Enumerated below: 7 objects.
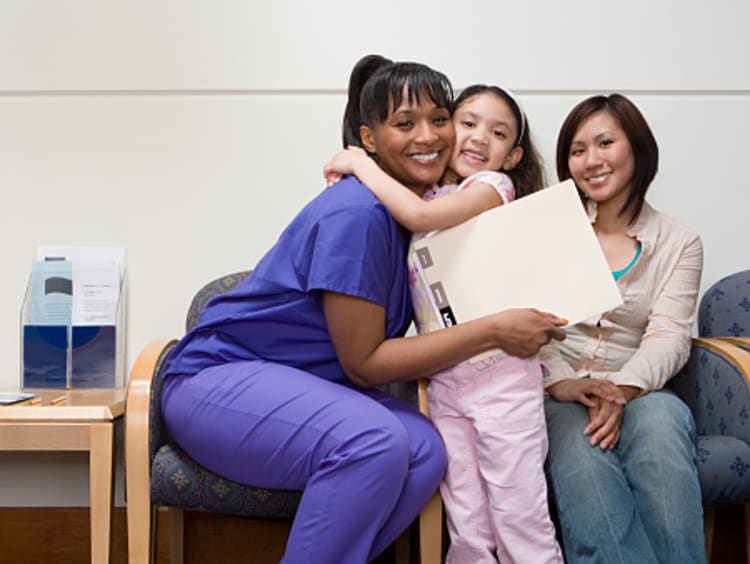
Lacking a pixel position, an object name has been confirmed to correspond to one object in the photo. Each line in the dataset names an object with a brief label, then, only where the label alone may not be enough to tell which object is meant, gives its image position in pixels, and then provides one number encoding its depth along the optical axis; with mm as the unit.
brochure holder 2232
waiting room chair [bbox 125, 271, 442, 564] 1527
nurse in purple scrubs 1354
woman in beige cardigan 1444
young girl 1458
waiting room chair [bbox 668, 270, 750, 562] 1560
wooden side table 1679
